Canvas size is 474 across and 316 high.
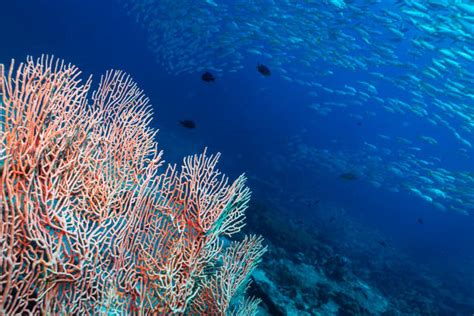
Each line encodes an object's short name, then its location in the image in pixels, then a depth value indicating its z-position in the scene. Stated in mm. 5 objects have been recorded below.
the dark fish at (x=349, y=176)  14648
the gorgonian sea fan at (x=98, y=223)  2902
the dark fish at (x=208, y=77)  9438
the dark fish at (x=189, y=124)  9727
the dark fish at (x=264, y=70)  9605
